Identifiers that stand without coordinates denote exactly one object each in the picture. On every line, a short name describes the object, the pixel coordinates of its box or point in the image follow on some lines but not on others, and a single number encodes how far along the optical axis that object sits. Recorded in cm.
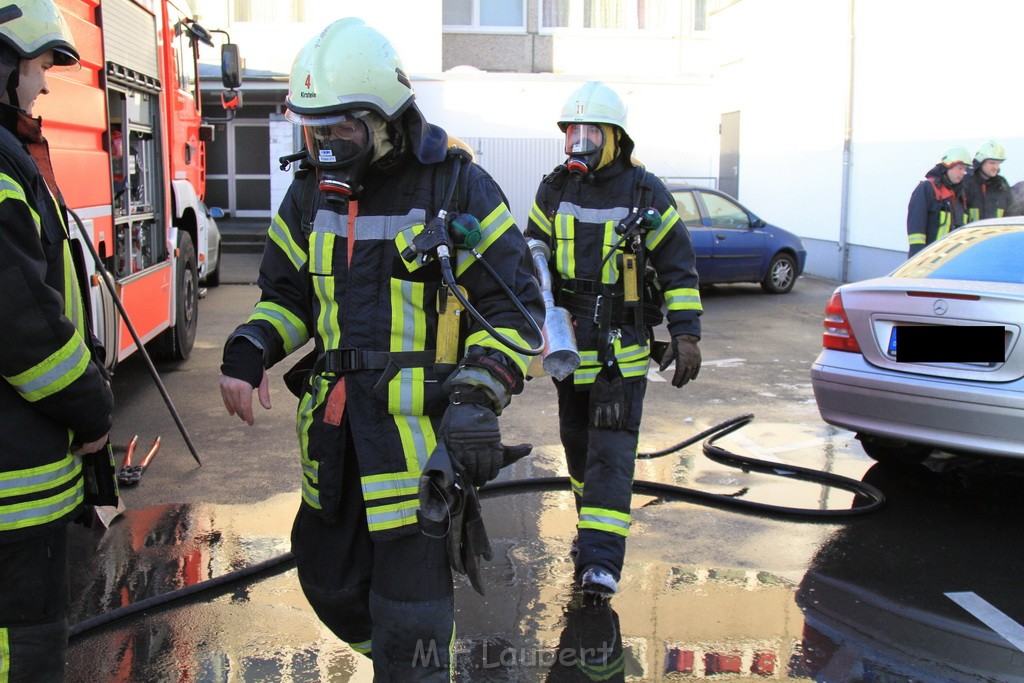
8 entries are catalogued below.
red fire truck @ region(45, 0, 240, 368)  580
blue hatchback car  1338
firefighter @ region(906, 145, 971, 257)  937
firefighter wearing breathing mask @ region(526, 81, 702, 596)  409
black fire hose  381
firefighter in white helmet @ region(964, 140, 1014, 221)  953
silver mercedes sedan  472
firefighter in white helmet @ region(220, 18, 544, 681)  255
